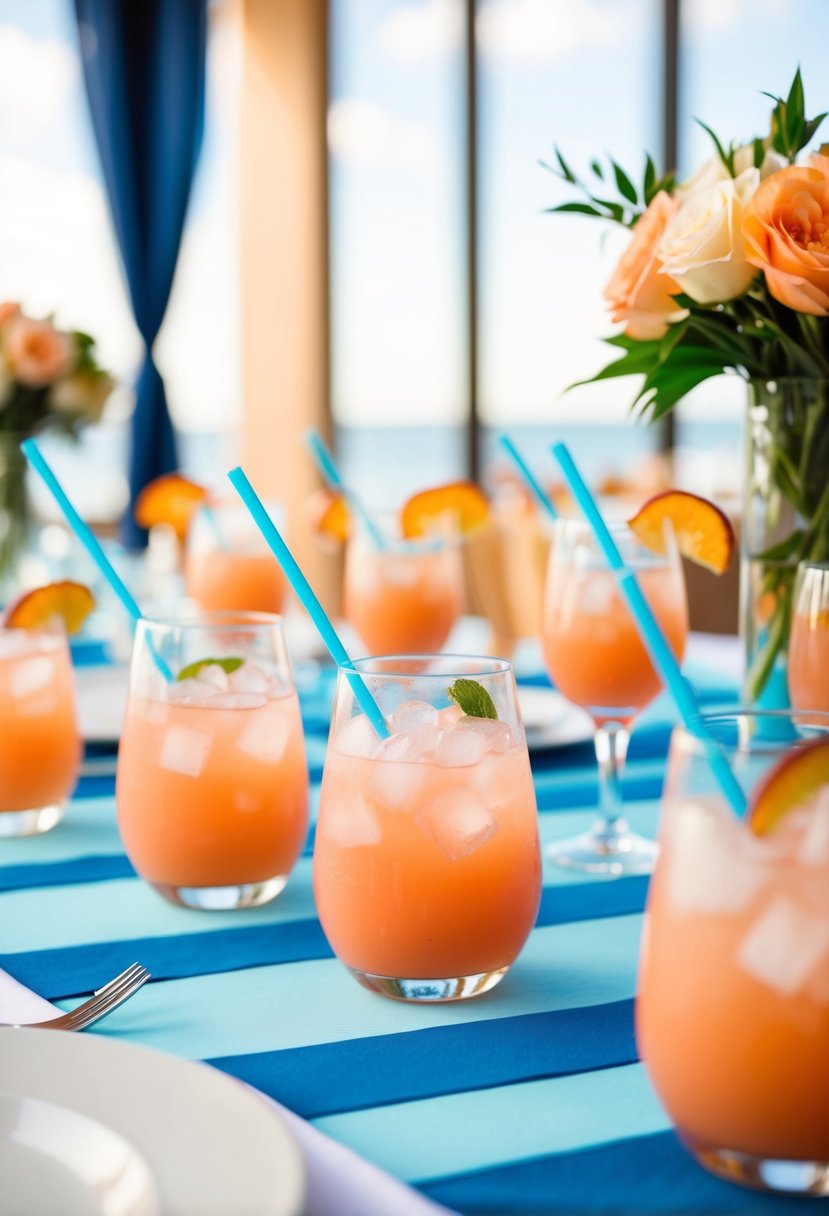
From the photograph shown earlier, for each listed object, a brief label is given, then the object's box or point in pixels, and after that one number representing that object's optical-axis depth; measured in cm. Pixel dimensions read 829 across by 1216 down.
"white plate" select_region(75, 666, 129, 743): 140
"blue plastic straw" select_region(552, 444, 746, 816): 87
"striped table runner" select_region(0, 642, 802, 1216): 89
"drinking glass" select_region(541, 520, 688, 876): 127
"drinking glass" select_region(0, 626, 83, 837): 123
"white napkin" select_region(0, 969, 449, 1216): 86
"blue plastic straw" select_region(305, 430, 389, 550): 145
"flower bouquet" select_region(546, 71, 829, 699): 120
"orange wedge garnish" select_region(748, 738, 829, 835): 87
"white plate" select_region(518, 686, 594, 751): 140
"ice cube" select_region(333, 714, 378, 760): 103
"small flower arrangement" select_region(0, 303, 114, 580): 193
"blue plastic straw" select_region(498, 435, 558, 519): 133
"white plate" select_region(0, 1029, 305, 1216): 84
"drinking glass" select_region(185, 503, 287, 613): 163
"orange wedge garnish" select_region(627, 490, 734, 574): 127
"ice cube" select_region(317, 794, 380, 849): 102
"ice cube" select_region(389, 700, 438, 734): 103
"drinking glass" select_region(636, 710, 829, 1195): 87
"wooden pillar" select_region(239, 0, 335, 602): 675
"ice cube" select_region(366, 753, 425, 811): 102
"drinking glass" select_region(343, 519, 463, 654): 154
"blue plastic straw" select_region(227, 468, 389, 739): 107
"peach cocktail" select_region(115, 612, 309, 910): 113
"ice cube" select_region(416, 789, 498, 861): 102
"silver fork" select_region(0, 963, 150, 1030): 98
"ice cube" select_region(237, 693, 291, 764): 115
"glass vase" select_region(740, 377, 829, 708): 126
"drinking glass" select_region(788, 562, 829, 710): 114
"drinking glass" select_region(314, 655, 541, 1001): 101
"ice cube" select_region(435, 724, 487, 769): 103
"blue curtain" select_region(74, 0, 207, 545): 620
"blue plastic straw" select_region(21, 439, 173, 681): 119
